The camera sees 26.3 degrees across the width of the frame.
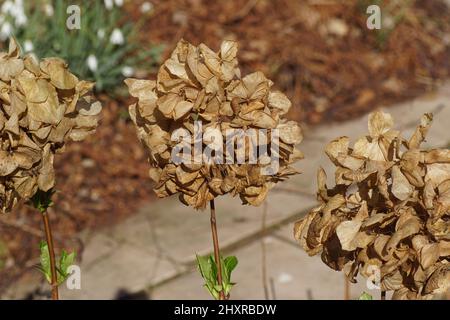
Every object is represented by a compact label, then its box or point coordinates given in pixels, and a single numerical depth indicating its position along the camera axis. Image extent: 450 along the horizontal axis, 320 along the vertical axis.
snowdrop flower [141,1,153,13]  4.64
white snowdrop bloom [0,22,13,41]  4.09
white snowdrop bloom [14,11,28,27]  4.27
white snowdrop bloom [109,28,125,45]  4.35
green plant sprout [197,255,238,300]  2.06
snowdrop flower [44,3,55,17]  4.52
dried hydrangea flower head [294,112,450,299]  1.74
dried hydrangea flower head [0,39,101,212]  1.90
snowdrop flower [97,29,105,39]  4.42
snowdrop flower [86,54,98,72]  4.27
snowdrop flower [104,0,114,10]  4.34
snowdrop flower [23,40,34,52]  3.91
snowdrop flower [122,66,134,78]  4.40
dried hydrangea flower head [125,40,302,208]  1.83
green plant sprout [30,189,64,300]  2.12
